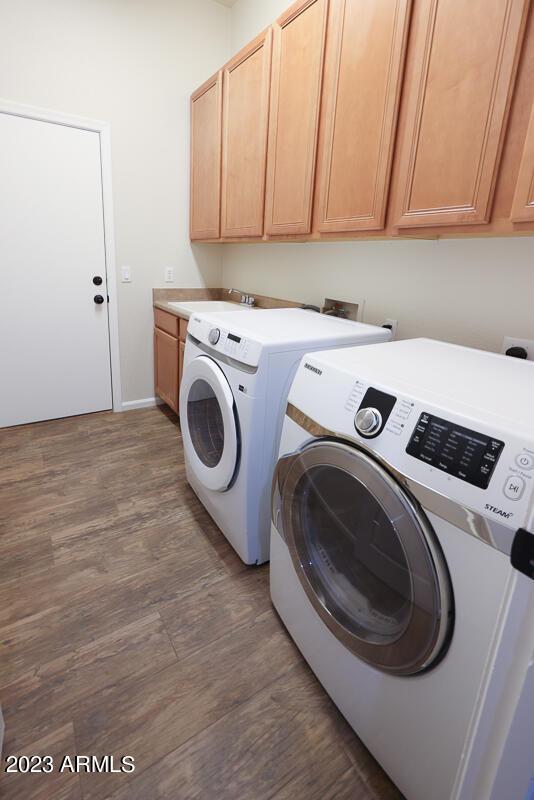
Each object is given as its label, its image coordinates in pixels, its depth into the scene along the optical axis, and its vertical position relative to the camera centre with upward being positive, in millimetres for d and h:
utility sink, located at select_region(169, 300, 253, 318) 2686 -214
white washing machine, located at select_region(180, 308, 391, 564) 1403 -451
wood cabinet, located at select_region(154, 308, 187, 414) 2719 -560
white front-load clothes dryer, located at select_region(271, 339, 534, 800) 545 -483
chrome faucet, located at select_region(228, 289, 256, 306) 2912 -155
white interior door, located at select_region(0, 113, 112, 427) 2494 -34
